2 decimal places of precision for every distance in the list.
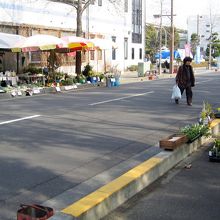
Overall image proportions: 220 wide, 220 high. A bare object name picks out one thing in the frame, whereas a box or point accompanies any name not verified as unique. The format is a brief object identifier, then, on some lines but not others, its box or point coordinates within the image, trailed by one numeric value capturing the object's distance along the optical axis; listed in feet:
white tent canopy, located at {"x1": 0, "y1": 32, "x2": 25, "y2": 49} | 71.56
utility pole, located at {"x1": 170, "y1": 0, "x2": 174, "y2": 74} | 134.62
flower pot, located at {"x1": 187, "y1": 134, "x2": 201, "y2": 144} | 26.46
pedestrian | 50.39
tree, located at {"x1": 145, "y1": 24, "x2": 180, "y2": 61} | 233.76
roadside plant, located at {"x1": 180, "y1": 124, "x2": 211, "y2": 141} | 26.78
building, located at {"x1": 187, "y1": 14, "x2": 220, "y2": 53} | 368.03
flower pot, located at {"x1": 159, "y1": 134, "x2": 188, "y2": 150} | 24.09
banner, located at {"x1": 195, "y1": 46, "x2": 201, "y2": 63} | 190.70
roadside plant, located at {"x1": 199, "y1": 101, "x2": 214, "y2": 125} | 31.07
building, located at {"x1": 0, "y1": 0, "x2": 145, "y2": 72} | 91.71
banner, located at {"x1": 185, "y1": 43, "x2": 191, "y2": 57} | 151.95
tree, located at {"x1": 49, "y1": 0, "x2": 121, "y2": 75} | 89.76
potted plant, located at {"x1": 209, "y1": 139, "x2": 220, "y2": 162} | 24.58
